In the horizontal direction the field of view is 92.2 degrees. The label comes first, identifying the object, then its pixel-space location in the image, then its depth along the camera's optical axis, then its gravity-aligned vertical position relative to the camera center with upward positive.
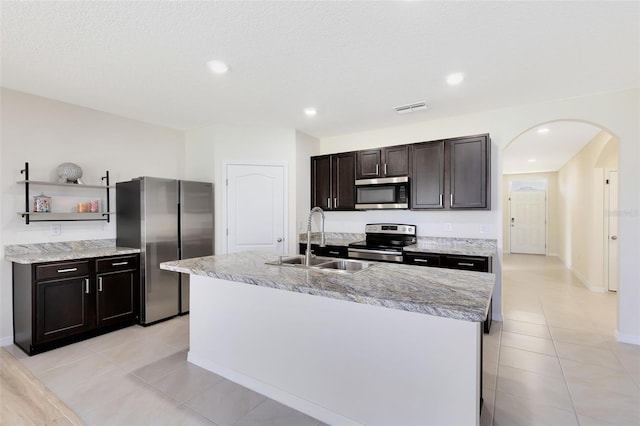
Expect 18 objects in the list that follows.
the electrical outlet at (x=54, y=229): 3.35 -0.19
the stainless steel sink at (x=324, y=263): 2.44 -0.43
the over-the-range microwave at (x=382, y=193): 4.00 +0.24
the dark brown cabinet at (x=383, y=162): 4.02 +0.66
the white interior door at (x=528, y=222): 9.02 -0.34
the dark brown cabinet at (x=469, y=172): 3.48 +0.45
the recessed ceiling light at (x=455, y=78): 2.74 +1.21
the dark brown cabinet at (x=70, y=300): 2.84 -0.89
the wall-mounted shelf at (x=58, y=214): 3.10 -0.03
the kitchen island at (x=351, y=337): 1.52 -0.77
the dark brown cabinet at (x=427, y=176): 3.75 +0.44
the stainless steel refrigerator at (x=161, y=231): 3.56 -0.24
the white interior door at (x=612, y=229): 4.70 -0.29
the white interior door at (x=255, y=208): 4.35 +0.04
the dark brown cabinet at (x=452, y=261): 3.22 -0.56
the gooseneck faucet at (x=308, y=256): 2.45 -0.36
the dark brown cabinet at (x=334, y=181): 4.47 +0.45
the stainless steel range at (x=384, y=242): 3.76 -0.43
